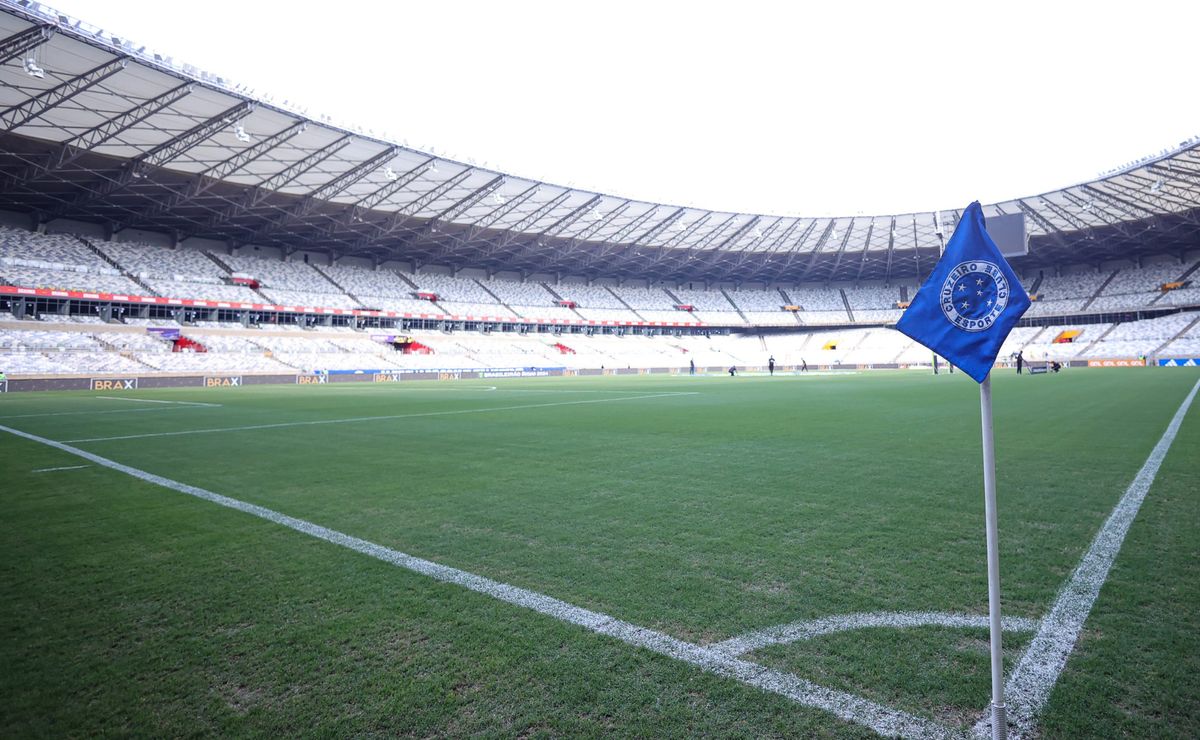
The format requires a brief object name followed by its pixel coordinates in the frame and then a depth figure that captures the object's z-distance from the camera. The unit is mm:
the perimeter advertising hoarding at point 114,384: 34656
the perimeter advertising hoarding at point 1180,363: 49438
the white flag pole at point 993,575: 1908
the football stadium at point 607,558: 2279
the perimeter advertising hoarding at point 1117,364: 53925
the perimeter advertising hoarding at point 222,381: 38366
